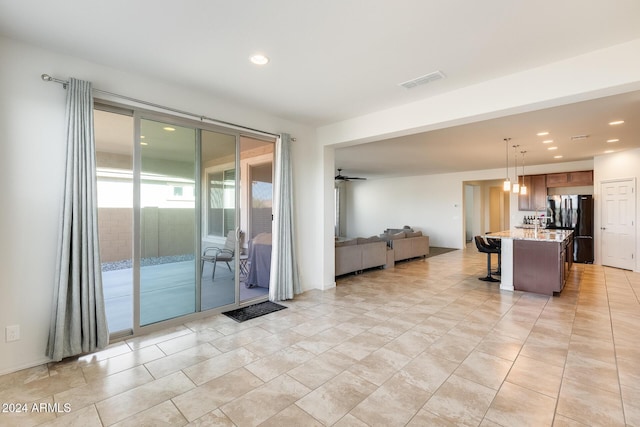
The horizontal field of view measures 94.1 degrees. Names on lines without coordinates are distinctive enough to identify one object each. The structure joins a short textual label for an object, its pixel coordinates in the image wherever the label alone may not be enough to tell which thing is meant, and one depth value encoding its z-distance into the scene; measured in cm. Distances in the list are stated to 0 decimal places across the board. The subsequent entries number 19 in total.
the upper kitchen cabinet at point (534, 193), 838
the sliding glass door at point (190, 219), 330
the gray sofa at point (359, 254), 585
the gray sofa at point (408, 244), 734
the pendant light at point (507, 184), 559
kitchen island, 470
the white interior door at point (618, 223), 646
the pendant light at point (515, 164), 582
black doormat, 379
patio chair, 381
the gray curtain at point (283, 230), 443
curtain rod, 263
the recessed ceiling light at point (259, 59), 273
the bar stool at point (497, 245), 566
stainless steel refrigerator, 723
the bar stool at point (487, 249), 565
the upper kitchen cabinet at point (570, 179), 780
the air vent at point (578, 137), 534
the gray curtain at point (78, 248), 260
